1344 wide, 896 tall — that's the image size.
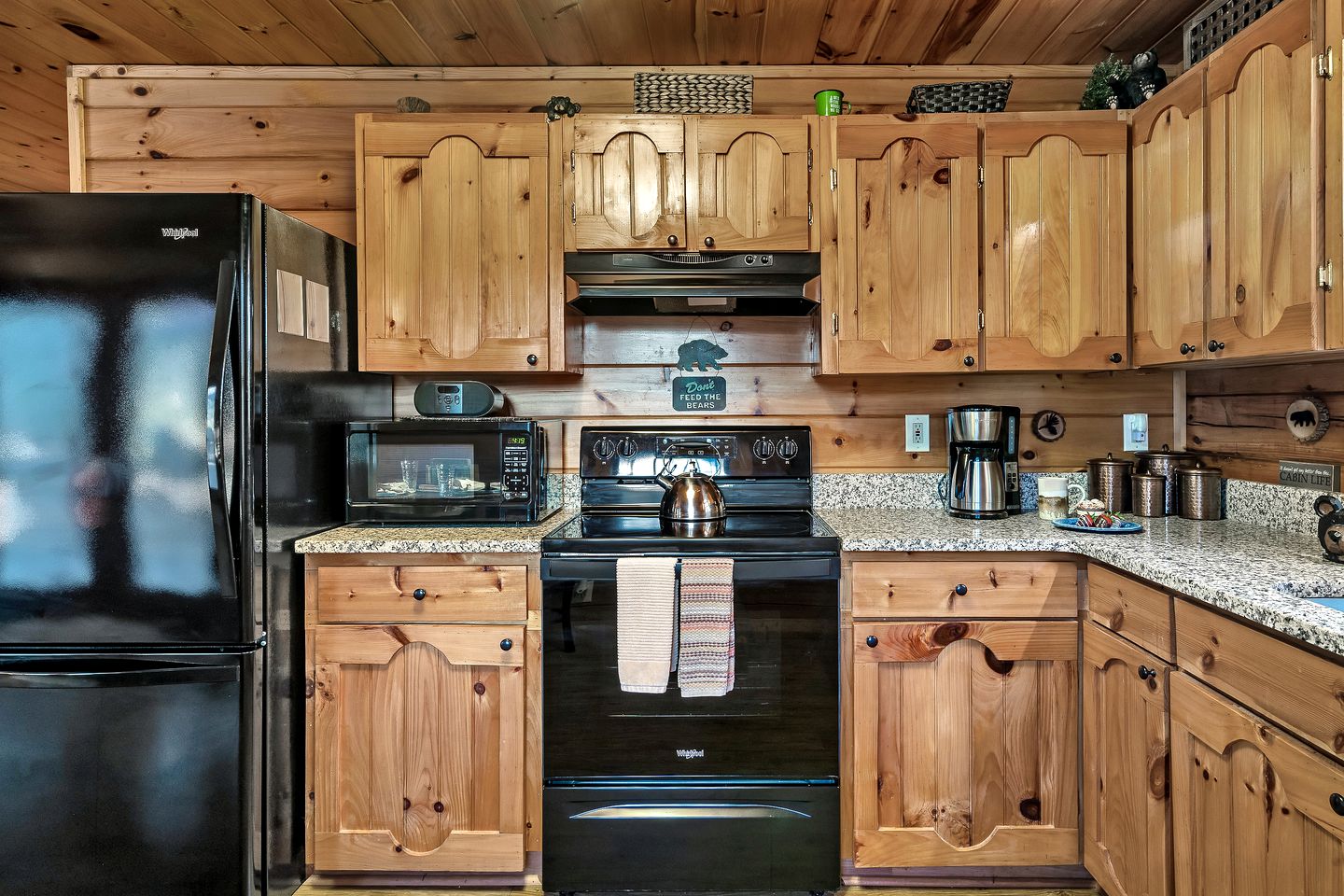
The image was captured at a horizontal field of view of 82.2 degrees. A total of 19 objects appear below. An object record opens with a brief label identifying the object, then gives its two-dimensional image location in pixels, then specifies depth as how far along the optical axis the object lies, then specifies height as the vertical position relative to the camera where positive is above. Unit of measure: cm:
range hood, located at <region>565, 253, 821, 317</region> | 203 +46
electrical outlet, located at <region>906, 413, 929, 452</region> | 246 +3
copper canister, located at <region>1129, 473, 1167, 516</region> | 224 -15
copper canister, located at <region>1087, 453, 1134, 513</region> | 231 -11
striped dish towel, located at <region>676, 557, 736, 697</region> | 181 -42
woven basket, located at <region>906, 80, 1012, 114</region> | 219 +99
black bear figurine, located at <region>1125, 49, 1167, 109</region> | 213 +102
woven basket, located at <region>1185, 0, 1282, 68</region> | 186 +107
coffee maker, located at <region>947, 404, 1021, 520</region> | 219 -5
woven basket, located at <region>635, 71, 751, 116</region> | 219 +101
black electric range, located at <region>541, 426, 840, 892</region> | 186 -72
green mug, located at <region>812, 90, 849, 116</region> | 218 +97
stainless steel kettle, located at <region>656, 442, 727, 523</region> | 208 -14
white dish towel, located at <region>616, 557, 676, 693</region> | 180 -41
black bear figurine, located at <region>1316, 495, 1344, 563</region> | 150 -18
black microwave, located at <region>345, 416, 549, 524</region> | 210 -6
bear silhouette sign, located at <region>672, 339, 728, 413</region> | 246 +21
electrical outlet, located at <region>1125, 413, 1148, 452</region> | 246 +4
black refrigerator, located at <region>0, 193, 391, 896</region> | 168 -20
